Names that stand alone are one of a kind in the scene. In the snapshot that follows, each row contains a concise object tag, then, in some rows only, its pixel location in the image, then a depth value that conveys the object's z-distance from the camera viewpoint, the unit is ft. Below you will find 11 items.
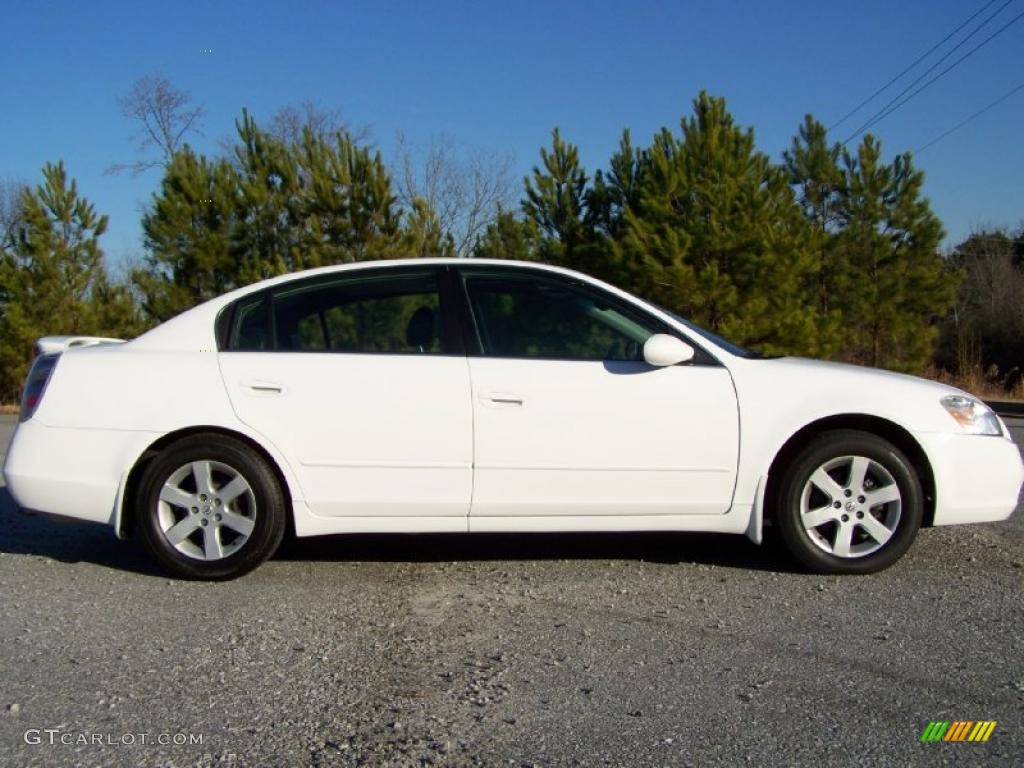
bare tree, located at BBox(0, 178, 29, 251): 113.70
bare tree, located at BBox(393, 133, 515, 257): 93.70
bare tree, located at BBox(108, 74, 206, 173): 110.32
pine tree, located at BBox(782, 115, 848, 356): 62.34
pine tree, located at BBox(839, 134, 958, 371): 61.98
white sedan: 15.12
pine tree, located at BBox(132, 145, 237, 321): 67.10
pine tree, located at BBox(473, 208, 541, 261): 63.16
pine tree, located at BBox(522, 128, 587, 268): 62.64
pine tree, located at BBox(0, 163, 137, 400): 72.59
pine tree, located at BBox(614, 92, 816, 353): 56.49
